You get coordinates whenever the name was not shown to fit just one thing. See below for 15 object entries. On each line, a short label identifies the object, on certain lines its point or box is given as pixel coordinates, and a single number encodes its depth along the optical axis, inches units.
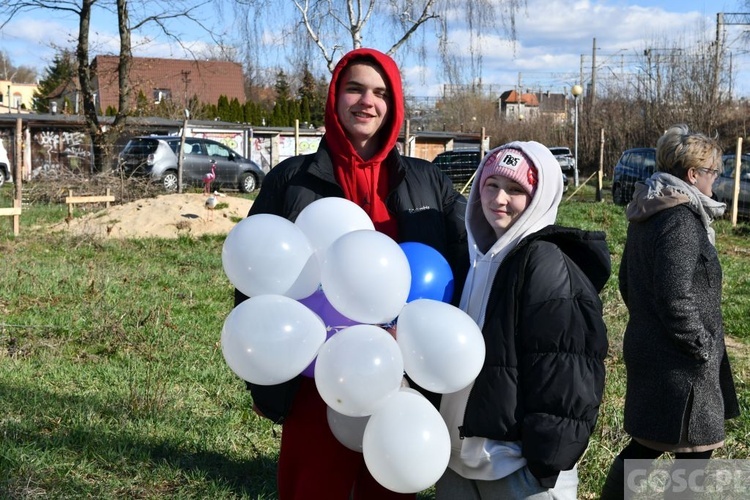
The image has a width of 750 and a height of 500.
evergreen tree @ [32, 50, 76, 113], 1939.0
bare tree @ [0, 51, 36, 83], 3411.9
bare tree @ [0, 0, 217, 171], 786.8
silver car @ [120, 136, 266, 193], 826.2
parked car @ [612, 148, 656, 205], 802.8
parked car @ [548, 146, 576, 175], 1194.0
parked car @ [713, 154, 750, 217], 640.4
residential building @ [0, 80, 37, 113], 3349.9
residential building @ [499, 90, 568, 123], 3201.3
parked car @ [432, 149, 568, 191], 845.5
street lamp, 1043.3
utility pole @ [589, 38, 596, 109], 1435.8
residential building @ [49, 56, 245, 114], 1684.3
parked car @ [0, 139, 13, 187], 970.7
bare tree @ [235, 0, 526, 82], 685.3
